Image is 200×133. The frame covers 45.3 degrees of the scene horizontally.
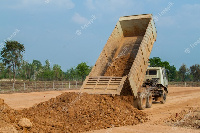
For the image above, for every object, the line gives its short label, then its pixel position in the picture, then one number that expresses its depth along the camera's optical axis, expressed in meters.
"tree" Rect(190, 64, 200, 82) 78.12
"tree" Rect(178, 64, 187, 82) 79.06
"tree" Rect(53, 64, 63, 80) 66.20
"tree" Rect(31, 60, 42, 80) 73.65
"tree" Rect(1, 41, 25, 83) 35.66
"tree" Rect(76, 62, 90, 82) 47.00
